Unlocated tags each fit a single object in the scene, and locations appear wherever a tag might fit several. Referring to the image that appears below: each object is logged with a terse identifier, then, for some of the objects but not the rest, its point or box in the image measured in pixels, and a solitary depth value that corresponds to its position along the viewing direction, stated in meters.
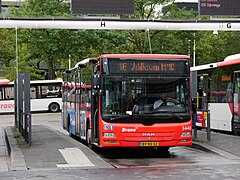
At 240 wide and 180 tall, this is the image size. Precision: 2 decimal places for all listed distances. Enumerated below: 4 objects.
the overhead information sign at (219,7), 20.75
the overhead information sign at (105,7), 19.80
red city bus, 15.91
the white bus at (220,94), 22.77
